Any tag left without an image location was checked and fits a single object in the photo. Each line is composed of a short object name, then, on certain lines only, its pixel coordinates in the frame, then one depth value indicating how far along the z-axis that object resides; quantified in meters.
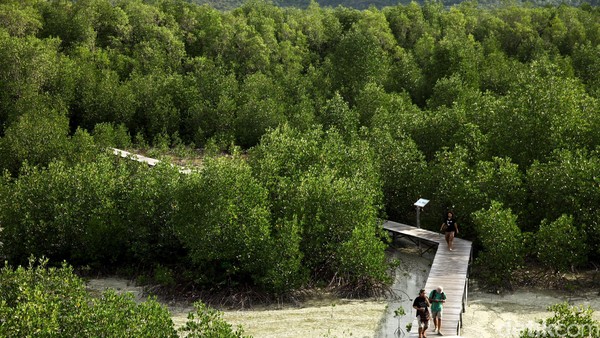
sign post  34.84
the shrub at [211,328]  22.77
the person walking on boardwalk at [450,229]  32.97
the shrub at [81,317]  23.03
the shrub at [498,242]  31.86
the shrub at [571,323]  22.06
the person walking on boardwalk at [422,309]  25.09
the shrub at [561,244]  31.48
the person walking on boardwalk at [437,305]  25.58
